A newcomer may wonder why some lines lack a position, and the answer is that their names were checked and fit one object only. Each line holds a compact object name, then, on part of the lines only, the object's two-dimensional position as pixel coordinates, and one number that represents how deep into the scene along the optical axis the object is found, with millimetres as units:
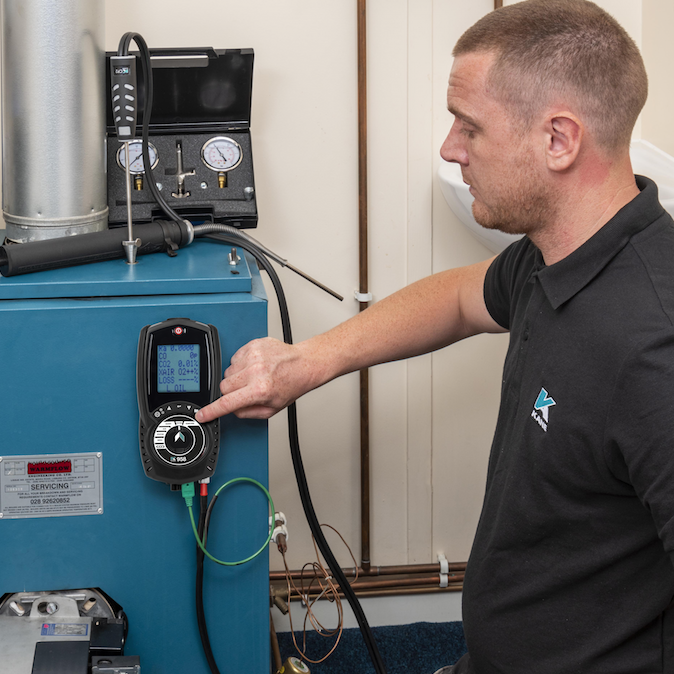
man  788
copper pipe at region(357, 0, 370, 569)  1628
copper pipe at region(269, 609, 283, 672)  1433
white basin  1506
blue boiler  928
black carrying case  1295
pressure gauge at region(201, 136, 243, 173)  1334
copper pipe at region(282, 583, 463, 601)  1885
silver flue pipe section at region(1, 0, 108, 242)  1100
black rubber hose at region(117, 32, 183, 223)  1082
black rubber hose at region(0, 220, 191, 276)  975
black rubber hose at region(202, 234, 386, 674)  1147
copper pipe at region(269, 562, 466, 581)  1894
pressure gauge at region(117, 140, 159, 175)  1305
